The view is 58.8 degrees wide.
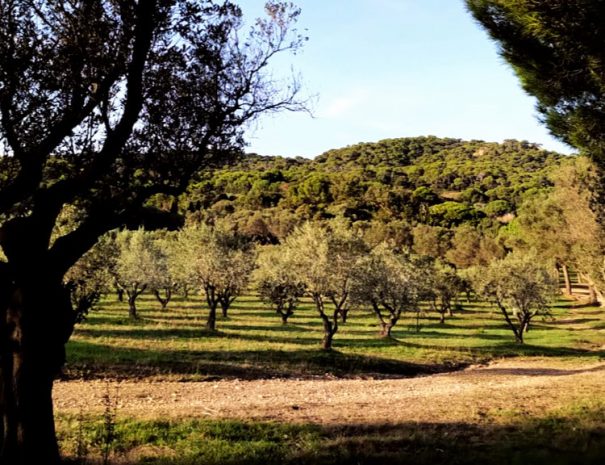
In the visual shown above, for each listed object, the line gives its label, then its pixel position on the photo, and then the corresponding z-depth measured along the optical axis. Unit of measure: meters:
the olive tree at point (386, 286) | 43.38
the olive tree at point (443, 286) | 65.94
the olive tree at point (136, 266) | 56.64
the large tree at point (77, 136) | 8.43
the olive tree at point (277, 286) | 55.75
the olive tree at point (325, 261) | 37.34
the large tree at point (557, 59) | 12.85
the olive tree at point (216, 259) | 46.97
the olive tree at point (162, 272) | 60.42
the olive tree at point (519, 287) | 47.06
